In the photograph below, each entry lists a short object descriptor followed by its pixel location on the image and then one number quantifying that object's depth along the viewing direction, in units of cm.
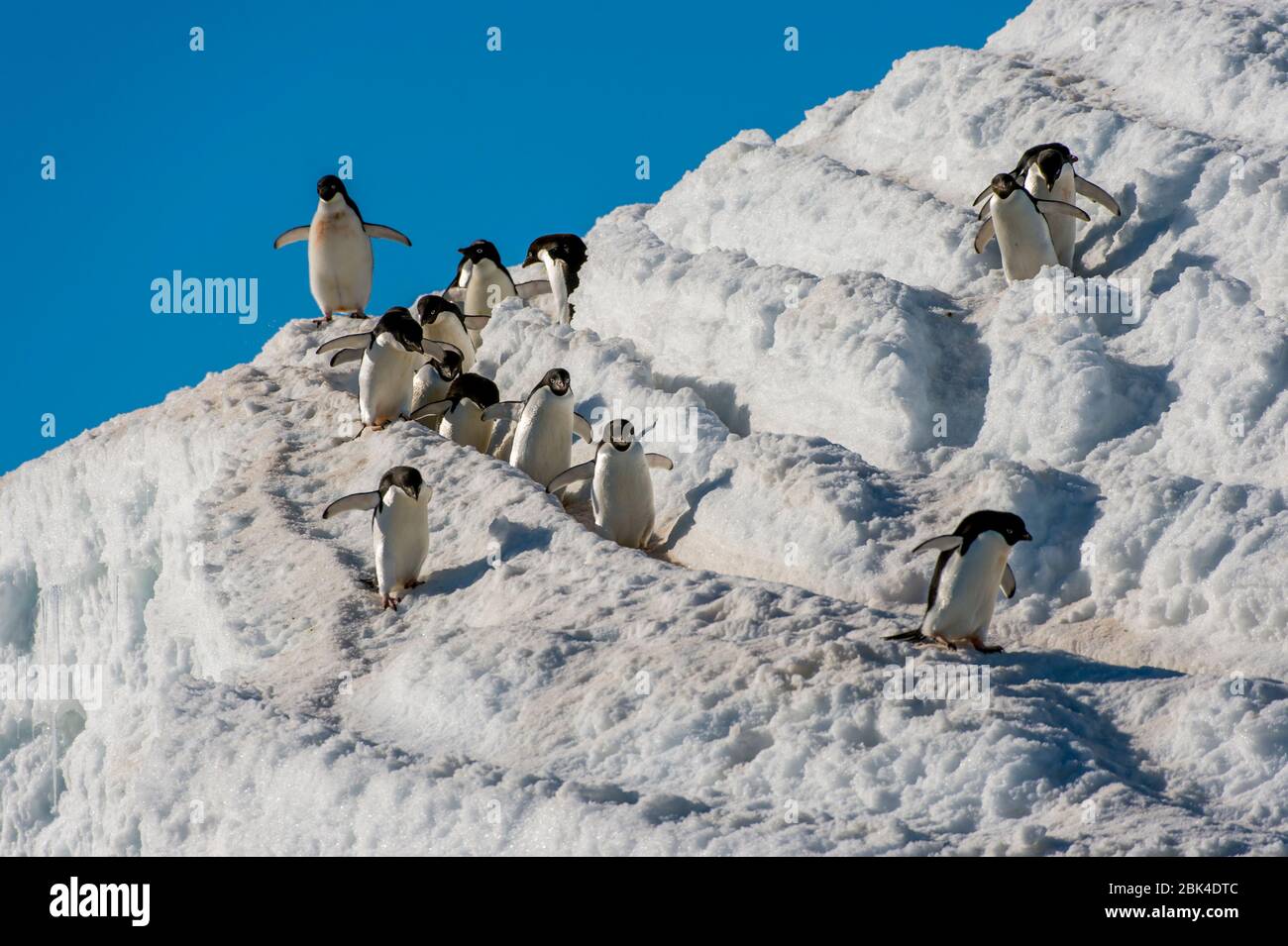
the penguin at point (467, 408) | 1532
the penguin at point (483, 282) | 1888
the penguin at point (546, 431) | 1459
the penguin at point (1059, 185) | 1652
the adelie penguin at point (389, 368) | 1505
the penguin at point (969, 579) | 1045
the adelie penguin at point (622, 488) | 1341
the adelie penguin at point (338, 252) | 1859
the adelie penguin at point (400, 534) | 1254
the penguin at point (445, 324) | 1703
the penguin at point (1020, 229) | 1595
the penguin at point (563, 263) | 1859
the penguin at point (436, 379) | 1591
